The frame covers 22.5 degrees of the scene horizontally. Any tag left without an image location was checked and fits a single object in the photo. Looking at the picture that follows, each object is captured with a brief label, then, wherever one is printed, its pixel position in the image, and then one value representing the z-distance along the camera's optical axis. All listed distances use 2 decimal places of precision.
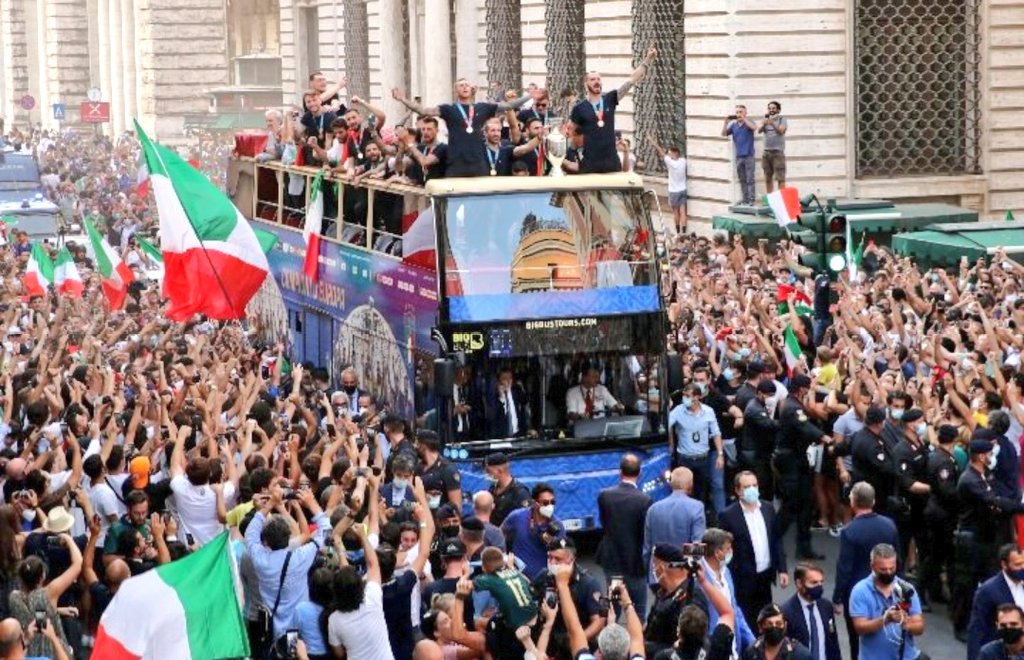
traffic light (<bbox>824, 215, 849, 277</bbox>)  23.02
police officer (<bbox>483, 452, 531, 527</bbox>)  16.33
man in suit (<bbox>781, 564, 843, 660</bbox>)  13.09
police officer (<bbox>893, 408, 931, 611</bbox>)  17.03
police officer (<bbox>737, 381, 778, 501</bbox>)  19.20
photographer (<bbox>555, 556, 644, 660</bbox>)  11.18
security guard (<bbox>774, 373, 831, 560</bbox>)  18.64
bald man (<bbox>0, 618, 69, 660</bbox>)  11.23
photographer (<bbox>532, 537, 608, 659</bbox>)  12.55
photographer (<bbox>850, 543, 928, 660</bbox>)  13.09
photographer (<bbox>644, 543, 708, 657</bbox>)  12.63
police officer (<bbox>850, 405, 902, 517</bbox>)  17.44
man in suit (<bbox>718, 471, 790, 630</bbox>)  15.25
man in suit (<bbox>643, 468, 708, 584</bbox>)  15.17
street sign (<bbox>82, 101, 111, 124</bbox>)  65.12
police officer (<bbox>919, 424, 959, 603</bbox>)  16.55
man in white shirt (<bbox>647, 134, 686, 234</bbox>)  37.06
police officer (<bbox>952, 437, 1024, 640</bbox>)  15.95
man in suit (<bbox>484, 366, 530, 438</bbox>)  18.88
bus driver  19.02
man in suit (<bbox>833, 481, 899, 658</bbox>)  14.55
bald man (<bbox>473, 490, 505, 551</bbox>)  14.50
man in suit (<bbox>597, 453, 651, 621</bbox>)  15.85
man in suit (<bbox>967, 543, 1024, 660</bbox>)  13.30
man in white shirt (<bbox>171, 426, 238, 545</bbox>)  15.48
